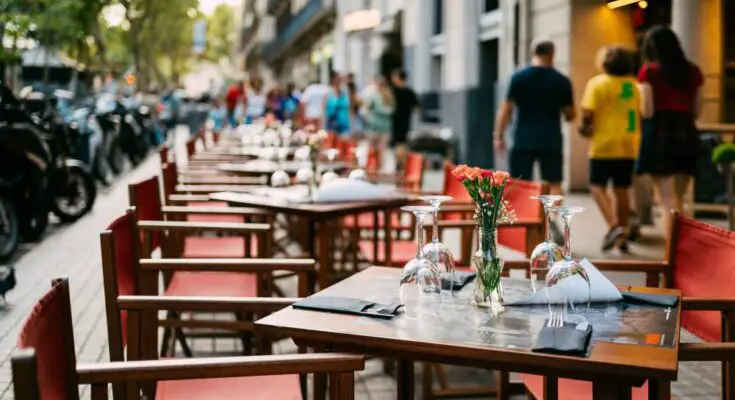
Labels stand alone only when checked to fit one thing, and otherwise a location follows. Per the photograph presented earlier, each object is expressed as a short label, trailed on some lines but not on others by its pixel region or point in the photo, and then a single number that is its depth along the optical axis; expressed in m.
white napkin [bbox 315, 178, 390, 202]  6.51
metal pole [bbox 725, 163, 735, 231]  9.20
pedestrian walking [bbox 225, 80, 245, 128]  29.79
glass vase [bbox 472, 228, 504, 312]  3.36
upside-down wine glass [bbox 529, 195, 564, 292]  3.31
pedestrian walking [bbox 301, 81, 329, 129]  21.94
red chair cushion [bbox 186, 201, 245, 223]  8.55
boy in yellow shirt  9.75
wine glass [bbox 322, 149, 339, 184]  7.00
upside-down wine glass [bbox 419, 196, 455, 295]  3.44
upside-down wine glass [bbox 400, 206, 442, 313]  3.37
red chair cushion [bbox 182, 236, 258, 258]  6.93
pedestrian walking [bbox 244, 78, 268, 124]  26.22
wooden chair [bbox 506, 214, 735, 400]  3.33
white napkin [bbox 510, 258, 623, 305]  3.18
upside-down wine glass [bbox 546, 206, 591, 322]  3.16
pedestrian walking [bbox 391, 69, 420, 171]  17.94
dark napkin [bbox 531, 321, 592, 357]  2.80
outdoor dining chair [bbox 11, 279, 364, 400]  2.54
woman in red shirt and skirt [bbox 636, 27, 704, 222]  8.80
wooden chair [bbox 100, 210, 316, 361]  3.76
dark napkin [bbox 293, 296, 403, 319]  3.26
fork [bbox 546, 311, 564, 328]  3.13
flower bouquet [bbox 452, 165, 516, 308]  3.30
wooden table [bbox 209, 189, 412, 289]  6.07
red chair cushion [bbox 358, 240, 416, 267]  6.61
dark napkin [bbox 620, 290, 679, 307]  3.42
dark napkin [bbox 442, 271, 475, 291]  3.52
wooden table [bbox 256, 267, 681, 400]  2.78
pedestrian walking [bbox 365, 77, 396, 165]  18.47
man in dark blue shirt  9.41
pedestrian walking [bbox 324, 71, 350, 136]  20.88
